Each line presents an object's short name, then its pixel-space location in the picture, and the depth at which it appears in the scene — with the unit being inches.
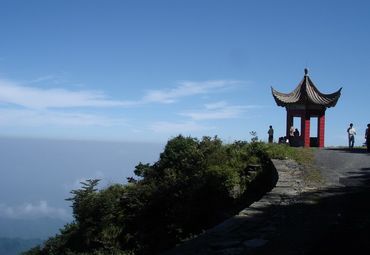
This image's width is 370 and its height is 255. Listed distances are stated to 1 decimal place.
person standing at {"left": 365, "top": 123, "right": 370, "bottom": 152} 913.0
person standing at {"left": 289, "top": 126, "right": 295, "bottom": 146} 1099.3
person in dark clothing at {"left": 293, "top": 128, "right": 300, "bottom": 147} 1104.1
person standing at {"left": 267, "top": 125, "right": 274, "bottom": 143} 1161.9
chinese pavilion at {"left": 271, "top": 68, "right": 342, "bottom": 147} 1109.7
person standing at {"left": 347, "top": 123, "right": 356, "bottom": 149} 1067.5
